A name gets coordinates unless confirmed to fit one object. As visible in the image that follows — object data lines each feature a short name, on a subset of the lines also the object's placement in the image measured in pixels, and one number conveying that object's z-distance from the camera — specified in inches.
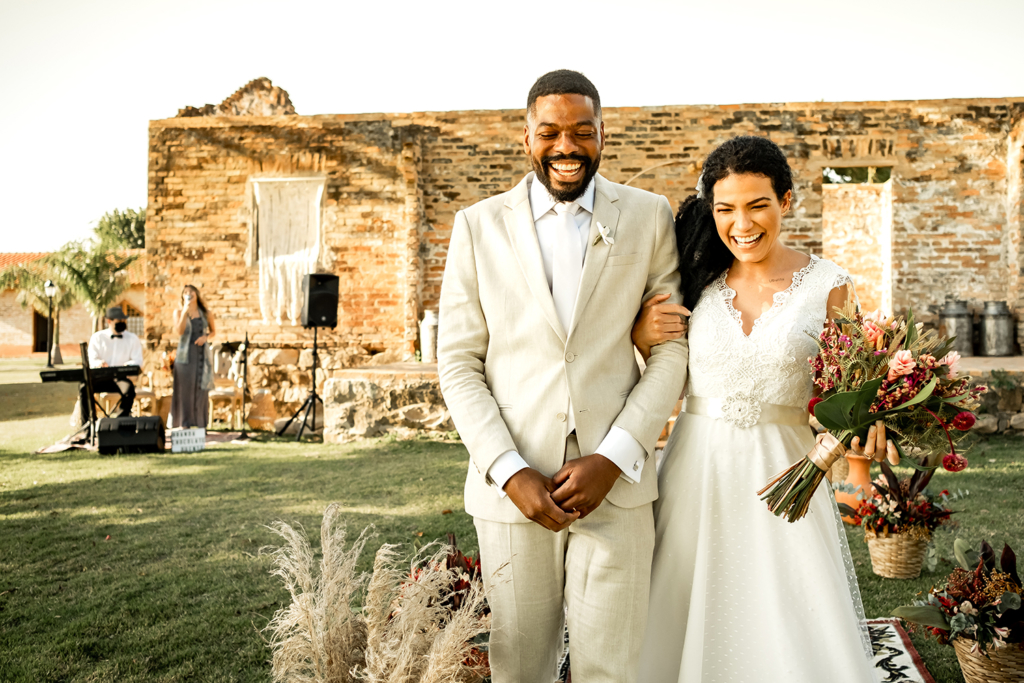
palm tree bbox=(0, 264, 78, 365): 1049.9
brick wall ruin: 360.2
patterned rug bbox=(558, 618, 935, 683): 103.0
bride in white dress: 78.3
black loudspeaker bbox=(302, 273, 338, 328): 339.3
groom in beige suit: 71.0
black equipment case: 292.8
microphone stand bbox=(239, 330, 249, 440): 358.0
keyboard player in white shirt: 347.6
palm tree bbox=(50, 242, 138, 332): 971.9
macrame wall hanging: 390.3
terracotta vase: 163.2
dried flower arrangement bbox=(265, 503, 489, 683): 71.6
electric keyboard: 315.8
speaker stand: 331.9
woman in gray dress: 332.2
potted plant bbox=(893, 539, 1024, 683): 90.4
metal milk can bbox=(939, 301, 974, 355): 349.7
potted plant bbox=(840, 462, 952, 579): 140.1
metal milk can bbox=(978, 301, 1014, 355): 345.4
